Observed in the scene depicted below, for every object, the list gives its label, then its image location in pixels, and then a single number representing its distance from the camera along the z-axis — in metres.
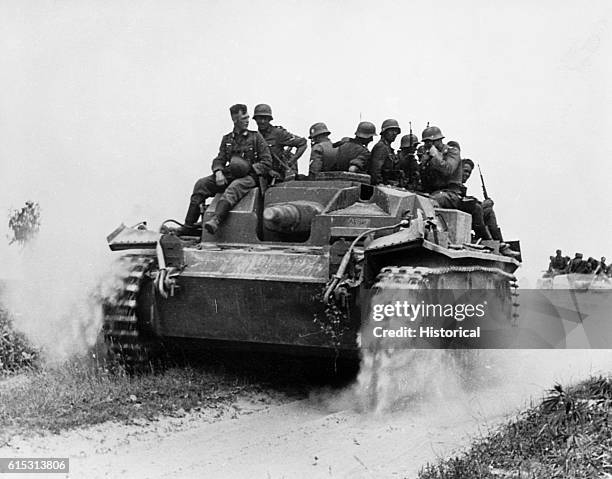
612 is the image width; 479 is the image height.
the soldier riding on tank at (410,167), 12.00
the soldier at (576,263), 23.13
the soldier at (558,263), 23.66
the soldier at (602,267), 22.98
